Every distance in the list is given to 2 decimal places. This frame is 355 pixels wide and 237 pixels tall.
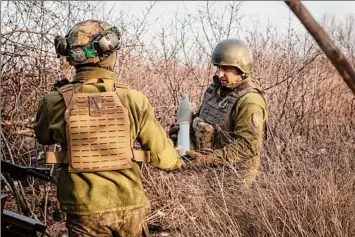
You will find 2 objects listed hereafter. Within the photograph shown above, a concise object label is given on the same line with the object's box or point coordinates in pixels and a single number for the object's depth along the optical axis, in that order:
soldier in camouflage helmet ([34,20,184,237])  3.15
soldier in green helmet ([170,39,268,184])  4.41
